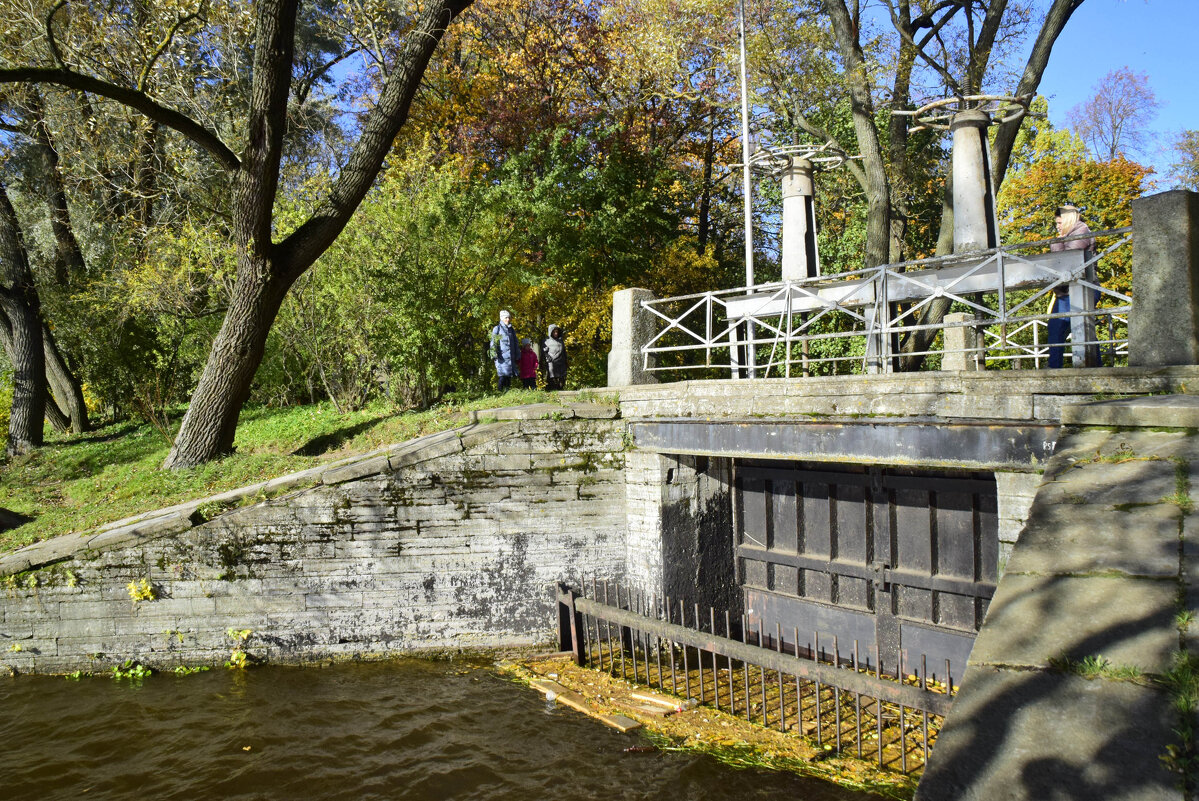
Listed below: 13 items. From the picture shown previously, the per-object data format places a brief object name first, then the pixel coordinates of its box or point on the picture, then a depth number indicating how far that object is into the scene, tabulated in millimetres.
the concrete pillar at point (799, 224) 10633
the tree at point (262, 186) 10273
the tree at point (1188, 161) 31031
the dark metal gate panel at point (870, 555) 7695
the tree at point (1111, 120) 31062
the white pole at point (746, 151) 12500
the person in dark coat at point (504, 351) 12172
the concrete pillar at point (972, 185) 8922
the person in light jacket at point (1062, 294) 7250
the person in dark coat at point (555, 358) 12336
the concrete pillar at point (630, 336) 9664
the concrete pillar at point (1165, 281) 5270
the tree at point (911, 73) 12352
